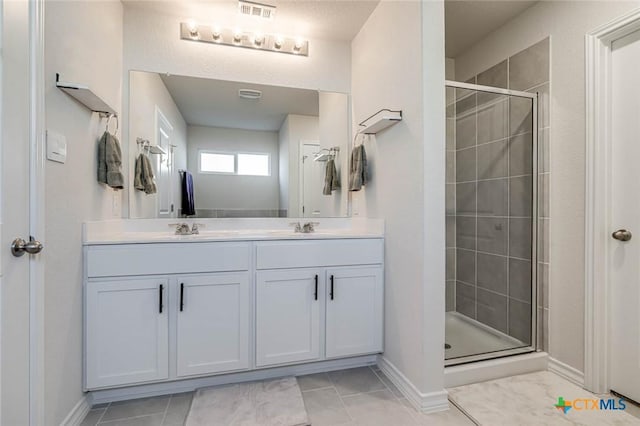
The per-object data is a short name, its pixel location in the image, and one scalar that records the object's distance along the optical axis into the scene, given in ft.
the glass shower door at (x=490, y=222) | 6.97
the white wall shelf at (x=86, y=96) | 4.50
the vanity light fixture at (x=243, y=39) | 7.22
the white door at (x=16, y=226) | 3.37
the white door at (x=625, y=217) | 5.34
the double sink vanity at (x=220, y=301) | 5.34
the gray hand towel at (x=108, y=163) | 5.73
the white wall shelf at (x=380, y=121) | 5.99
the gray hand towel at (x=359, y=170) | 7.32
